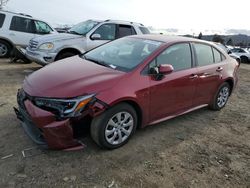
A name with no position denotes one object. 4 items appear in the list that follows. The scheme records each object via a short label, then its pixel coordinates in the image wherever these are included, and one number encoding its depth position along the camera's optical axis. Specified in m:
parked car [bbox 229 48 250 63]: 16.53
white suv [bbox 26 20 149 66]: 5.28
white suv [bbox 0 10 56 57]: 7.13
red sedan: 2.25
